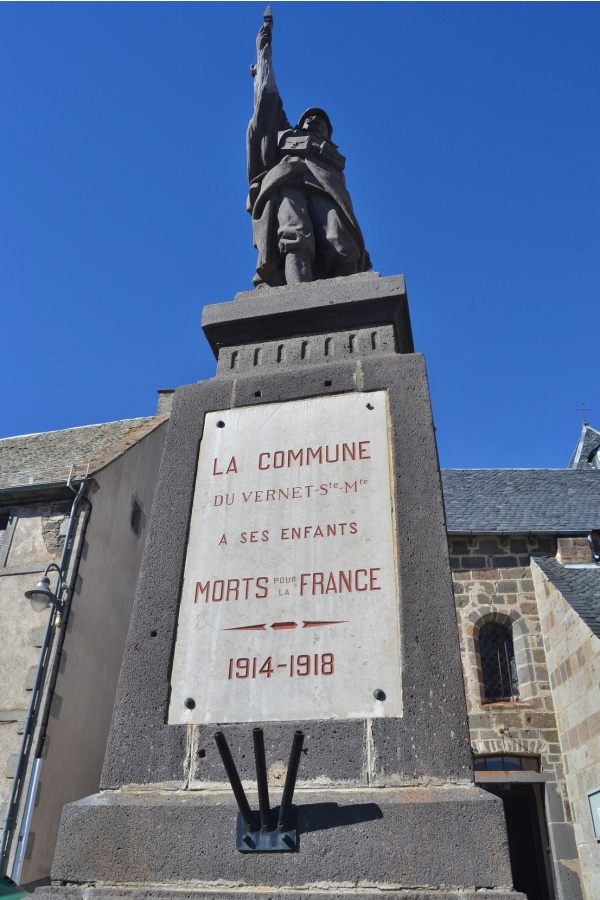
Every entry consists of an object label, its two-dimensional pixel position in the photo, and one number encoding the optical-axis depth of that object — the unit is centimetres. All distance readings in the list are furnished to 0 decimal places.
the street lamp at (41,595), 845
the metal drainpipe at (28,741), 837
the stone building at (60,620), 880
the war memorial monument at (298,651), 249
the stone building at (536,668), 1090
